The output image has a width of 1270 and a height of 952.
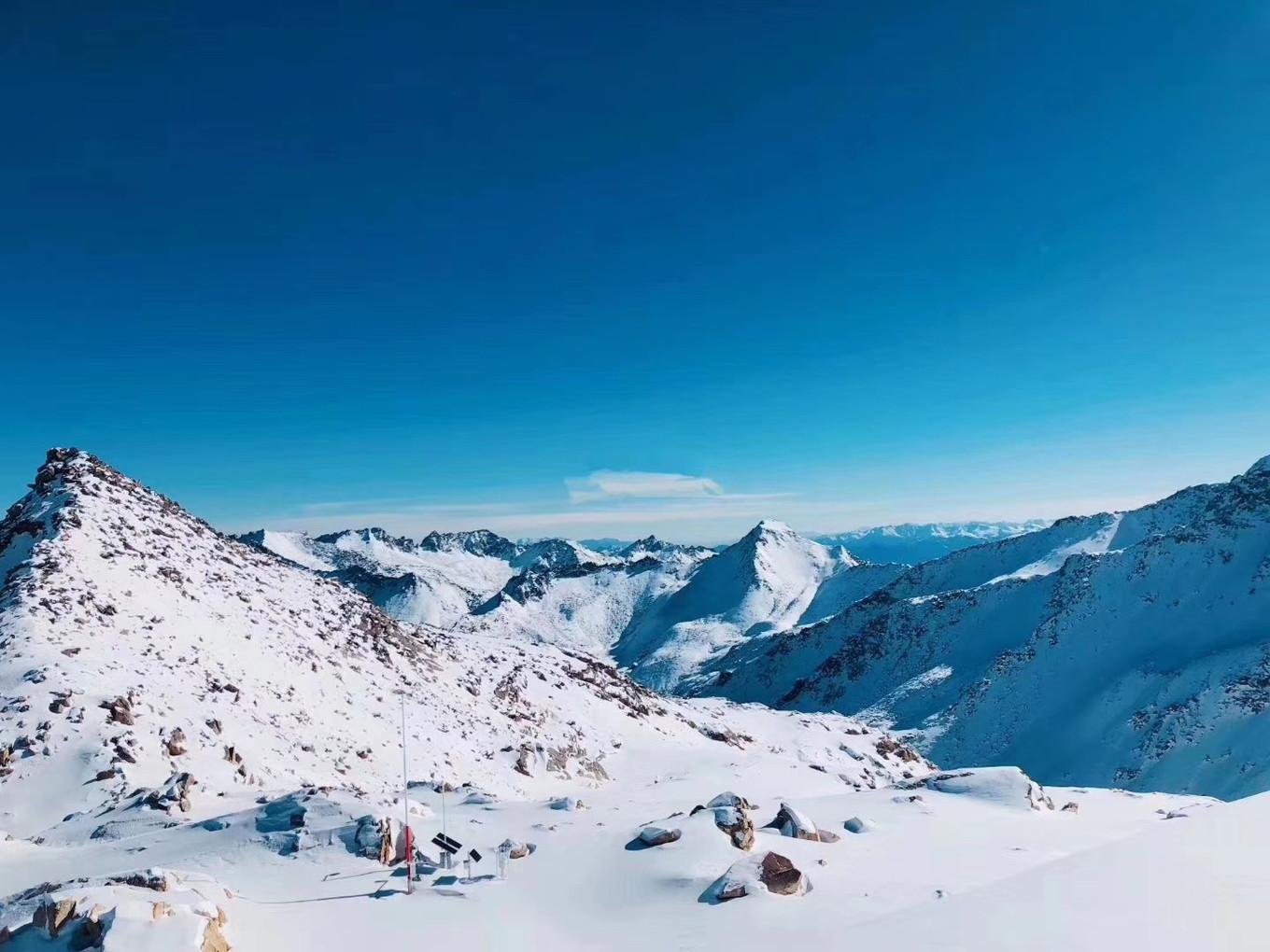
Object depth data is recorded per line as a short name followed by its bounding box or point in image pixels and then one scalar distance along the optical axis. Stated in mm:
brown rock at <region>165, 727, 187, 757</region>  24125
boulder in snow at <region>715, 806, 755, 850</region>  14930
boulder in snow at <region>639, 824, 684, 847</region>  15375
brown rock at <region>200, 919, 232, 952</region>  9244
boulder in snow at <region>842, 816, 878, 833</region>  17906
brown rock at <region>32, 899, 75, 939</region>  9141
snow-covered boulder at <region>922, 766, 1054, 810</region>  22758
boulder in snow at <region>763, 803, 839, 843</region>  16398
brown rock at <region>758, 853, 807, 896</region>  12359
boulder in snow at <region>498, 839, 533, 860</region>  15391
